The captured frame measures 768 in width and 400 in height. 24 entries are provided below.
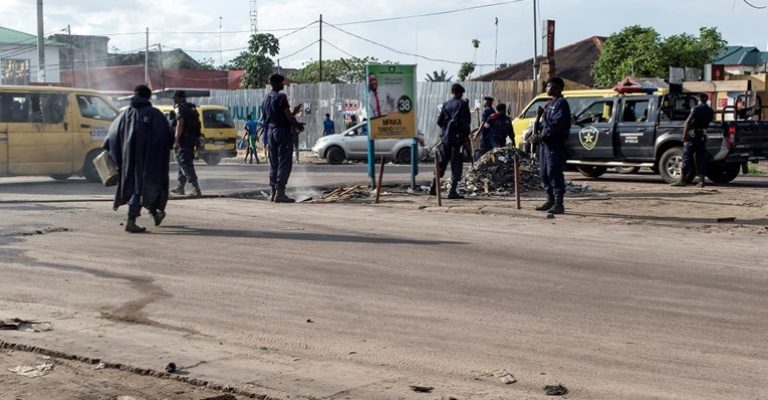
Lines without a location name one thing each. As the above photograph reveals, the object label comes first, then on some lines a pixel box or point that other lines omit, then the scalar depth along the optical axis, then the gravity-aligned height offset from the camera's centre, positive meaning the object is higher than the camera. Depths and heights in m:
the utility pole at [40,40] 37.06 +3.14
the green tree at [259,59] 55.56 +3.67
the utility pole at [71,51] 64.24 +4.82
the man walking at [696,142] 18.66 -0.26
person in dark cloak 11.66 -0.30
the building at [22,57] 61.19 +4.31
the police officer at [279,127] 15.44 +0.02
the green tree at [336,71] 72.88 +4.07
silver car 31.73 -0.60
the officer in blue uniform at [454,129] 16.12 -0.02
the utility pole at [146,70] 55.07 +3.05
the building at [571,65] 58.91 +3.53
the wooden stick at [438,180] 15.33 -0.75
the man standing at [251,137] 33.53 -0.28
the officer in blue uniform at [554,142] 13.78 -0.19
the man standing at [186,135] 16.47 -0.10
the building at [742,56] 57.46 +4.06
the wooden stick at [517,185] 14.49 -0.79
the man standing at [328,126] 35.66 +0.05
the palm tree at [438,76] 61.01 +3.12
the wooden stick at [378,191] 16.00 -0.95
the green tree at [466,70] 64.00 +3.52
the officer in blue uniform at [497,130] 20.52 -0.04
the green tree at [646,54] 45.53 +3.23
